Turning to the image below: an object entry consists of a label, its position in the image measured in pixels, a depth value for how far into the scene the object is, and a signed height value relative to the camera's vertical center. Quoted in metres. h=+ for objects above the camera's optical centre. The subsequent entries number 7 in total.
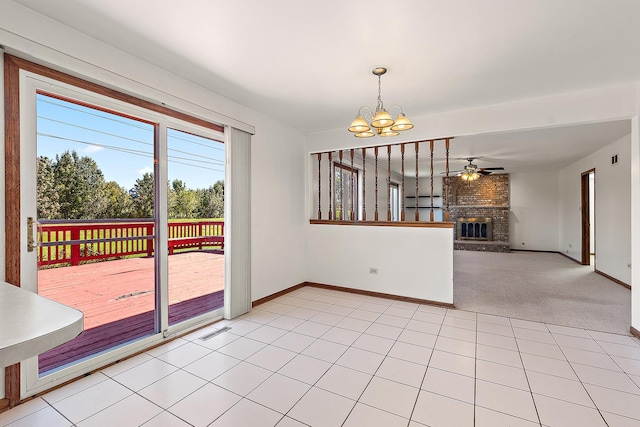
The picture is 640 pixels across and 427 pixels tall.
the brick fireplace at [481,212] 9.54 +0.03
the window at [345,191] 5.90 +0.48
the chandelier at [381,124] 2.61 +0.83
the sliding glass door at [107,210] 2.13 +0.03
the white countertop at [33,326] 0.56 -0.25
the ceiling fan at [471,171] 7.09 +1.05
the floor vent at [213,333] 2.98 -1.28
